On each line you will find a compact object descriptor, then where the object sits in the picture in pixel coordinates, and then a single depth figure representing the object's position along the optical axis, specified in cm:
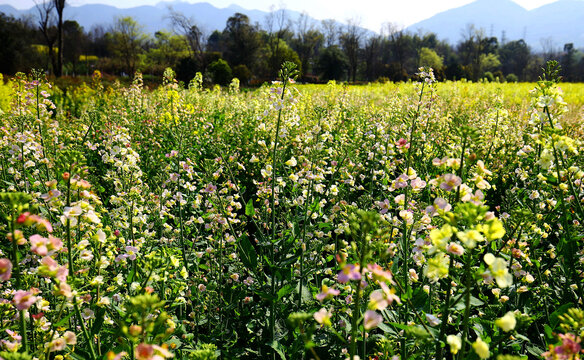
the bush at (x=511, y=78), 4391
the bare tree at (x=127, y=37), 3609
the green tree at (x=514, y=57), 6150
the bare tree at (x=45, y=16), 2941
